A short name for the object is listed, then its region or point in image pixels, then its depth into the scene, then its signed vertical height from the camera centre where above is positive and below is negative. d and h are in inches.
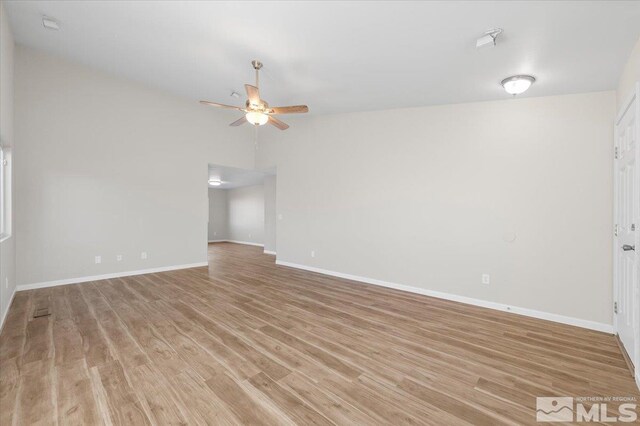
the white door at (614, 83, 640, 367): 82.7 -4.8
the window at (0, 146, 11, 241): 136.6 +10.5
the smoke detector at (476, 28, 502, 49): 92.5 +59.8
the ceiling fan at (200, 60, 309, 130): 128.2 +49.3
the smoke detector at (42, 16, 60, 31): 119.6 +83.8
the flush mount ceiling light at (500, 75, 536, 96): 114.7 +54.5
